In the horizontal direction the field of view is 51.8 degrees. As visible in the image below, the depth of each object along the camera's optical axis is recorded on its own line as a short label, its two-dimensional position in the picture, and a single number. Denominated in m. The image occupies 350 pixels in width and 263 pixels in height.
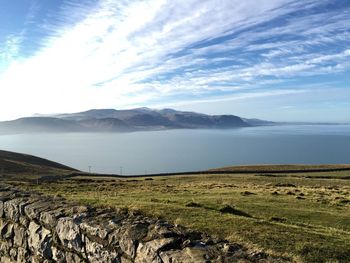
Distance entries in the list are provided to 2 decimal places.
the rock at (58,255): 7.09
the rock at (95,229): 6.38
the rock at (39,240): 7.39
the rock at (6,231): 8.46
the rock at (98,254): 6.11
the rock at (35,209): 7.81
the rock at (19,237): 8.06
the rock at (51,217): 7.33
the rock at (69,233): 6.76
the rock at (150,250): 5.55
